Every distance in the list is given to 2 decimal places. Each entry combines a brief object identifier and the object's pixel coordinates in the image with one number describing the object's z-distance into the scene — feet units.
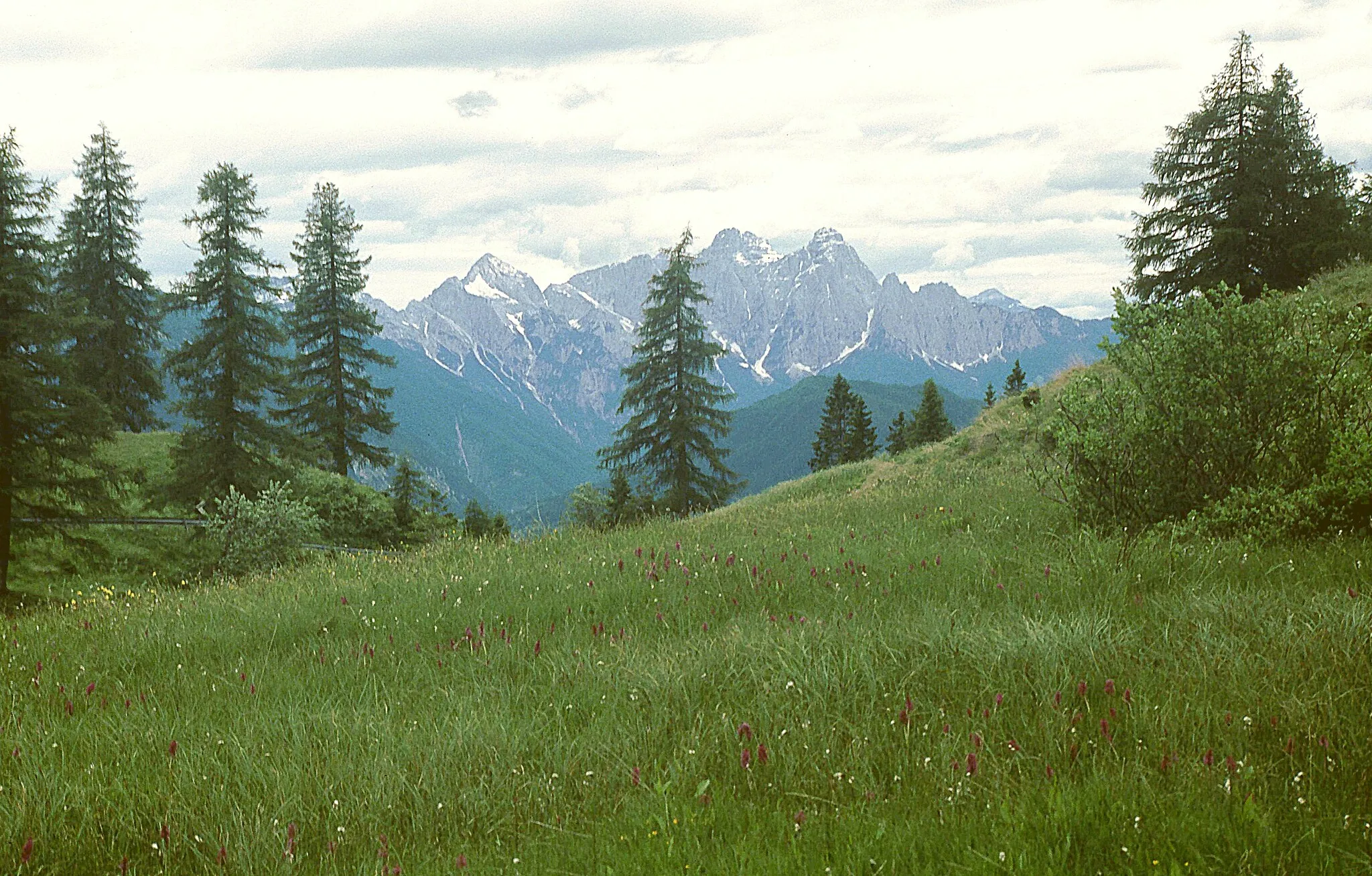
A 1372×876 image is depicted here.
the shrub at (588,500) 207.21
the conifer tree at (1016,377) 227.57
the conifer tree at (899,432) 223.59
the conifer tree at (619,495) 165.07
